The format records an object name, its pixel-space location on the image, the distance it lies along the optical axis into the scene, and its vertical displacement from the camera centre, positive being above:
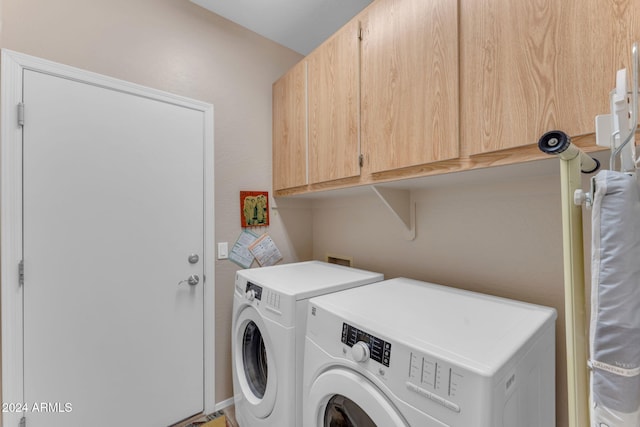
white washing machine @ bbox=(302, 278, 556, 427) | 0.62 -0.40
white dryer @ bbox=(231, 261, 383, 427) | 1.16 -0.56
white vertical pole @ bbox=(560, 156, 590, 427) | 0.56 -0.19
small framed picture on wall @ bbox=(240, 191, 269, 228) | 2.00 +0.05
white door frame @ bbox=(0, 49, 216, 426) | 1.23 -0.02
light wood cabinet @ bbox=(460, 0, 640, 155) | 0.73 +0.45
